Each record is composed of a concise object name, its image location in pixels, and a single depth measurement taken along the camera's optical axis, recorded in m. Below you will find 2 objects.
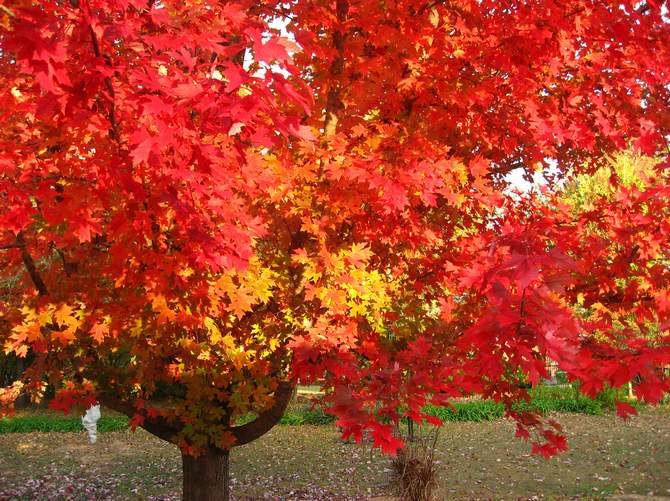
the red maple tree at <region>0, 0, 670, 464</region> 2.62
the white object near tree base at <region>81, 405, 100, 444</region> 16.08
